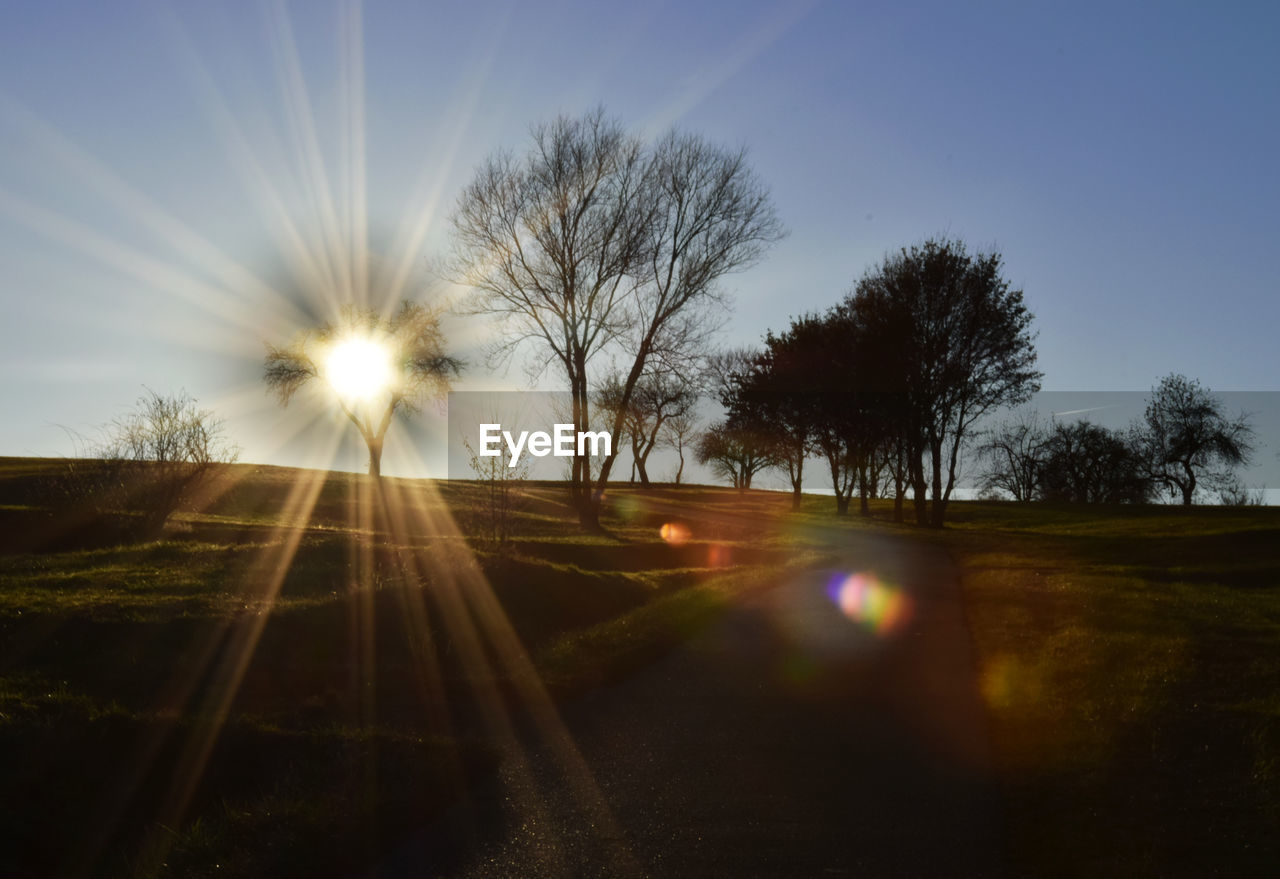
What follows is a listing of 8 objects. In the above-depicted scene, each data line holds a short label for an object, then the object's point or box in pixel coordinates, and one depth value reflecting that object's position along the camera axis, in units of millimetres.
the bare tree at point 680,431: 79500
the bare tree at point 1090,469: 69625
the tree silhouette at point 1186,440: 63844
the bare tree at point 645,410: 37094
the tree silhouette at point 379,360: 56344
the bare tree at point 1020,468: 77875
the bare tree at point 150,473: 20906
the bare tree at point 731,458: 72312
